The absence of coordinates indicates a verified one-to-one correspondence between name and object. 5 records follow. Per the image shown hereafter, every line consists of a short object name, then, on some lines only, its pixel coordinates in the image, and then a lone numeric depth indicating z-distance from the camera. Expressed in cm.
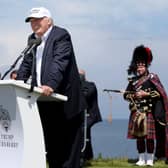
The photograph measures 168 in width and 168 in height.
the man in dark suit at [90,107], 2108
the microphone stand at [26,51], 1186
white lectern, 1121
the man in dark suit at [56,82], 1220
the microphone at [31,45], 1189
